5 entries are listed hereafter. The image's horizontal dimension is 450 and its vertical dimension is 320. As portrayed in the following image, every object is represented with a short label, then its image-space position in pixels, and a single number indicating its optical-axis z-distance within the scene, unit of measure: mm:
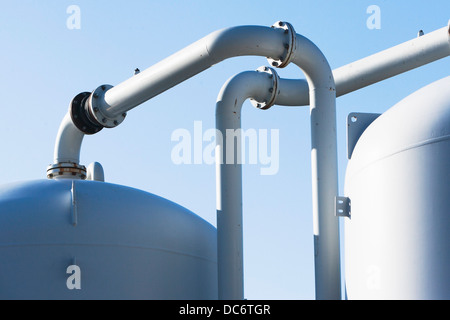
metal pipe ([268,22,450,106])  9156
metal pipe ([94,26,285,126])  8656
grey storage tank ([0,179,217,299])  7953
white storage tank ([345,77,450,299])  6191
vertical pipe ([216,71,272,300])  8438
